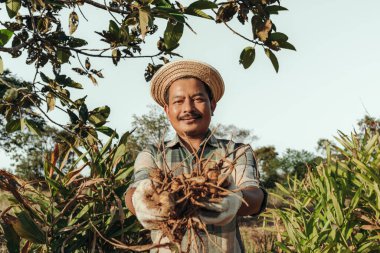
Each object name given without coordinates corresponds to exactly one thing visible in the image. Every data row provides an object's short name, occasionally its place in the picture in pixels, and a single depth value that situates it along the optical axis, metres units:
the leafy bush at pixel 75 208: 2.36
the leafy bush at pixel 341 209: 2.61
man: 2.13
